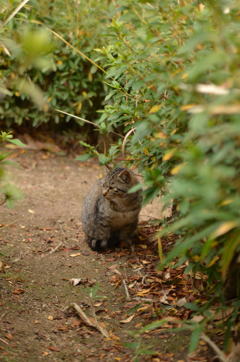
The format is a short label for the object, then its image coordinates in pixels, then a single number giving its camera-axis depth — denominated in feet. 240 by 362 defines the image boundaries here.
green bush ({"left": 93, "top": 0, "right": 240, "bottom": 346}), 11.47
